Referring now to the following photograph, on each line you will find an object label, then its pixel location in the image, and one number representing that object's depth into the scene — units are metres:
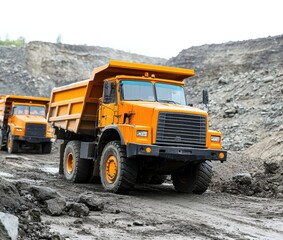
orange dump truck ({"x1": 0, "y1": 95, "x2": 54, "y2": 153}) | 22.09
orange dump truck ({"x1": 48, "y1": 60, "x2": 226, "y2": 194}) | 10.31
